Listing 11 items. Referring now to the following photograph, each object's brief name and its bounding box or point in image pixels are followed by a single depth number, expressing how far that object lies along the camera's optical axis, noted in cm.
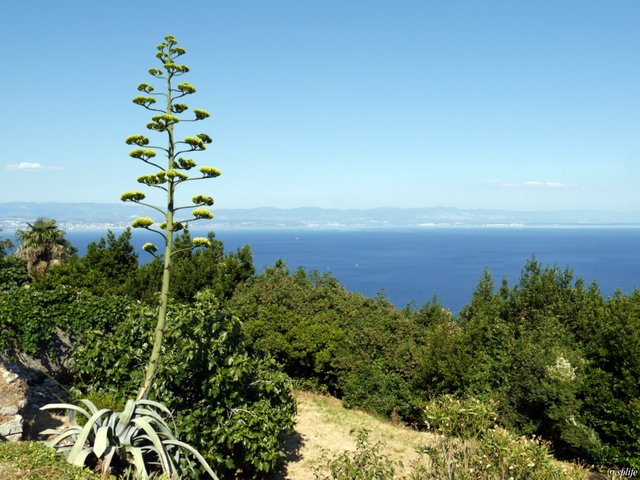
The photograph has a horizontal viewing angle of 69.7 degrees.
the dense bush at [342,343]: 2023
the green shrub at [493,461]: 743
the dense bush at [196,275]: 2573
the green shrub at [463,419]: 877
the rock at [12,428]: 981
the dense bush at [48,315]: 1355
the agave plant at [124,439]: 728
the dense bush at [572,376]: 1418
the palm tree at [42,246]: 3167
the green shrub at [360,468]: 820
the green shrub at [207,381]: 971
